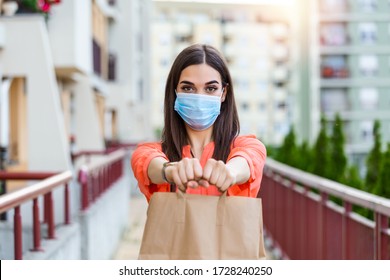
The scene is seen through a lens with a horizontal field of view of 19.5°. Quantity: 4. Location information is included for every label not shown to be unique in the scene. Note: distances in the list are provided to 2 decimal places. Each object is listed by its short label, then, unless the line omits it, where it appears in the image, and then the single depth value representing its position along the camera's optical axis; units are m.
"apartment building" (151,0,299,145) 52.29
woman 2.49
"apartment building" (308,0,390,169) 32.56
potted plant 10.47
